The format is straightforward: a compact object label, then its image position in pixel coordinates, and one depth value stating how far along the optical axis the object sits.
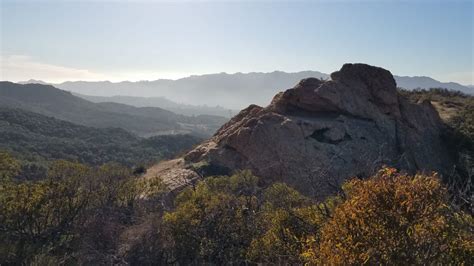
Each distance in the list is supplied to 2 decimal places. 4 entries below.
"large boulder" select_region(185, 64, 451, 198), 27.28
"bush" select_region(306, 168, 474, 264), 7.99
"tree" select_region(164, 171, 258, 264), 17.75
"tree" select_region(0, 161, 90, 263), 18.13
